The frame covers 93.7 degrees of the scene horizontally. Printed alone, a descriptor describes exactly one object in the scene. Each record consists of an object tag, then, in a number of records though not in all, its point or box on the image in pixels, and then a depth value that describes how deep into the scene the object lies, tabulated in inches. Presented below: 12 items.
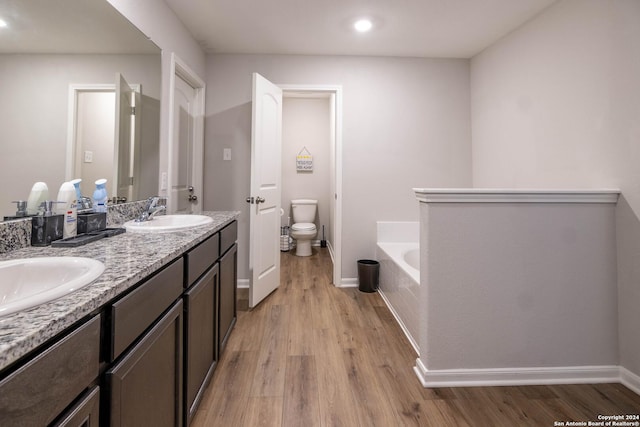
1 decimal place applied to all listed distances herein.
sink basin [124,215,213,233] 59.6
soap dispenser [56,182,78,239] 45.7
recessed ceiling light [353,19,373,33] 93.8
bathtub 77.7
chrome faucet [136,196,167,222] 64.2
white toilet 168.7
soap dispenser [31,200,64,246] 43.1
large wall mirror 41.0
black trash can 114.7
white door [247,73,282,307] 99.8
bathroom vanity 19.2
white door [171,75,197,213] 95.5
